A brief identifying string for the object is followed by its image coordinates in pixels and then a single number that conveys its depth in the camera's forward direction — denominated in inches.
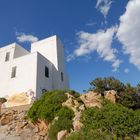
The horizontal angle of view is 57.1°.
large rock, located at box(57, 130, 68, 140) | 363.3
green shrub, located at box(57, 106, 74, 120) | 416.3
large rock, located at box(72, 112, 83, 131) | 367.0
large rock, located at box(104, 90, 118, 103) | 437.9
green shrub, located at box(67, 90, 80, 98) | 503.9
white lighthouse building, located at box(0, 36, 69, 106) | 628.0
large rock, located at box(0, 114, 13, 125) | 509.6
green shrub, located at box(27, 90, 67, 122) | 442.2
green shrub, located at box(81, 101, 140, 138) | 321.2
